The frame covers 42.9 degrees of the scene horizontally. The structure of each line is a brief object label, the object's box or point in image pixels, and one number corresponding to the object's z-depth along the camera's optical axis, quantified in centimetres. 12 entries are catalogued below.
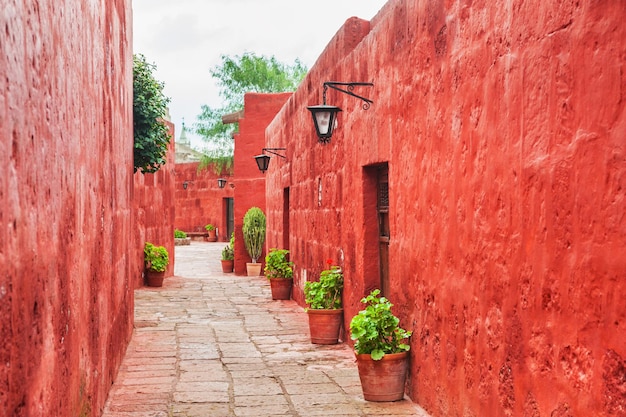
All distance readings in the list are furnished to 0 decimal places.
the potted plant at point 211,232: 3167
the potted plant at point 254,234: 1750
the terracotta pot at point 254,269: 1745
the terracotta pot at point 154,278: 1392
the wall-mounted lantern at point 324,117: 731
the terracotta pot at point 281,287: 1191
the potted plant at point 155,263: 1382
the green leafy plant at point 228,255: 1886
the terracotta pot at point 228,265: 1883
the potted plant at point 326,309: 782
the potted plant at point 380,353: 538
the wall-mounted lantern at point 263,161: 1394
